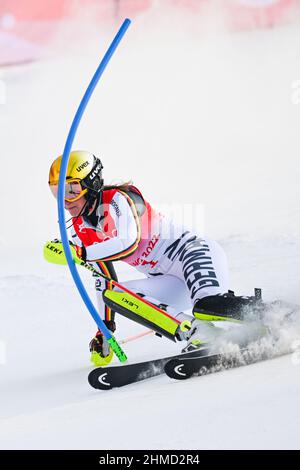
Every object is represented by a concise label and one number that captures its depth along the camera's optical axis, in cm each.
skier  706
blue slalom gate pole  686
